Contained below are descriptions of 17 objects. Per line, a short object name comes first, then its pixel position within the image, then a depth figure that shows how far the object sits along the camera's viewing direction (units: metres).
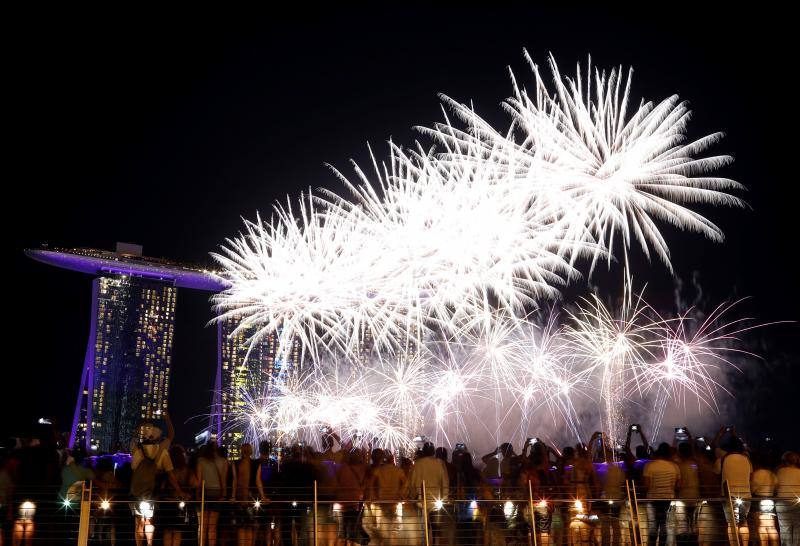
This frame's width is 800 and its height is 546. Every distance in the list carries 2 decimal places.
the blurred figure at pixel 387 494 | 9.77
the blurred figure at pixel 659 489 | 10.05
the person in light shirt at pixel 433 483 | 10.18
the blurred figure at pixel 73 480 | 9.49
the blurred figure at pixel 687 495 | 9.90
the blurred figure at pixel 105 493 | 9.50
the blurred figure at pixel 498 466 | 11.54
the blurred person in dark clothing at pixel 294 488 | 10.37
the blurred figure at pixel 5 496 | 9.17
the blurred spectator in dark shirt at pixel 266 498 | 9.80
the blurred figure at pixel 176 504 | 9.47
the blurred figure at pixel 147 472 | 9.37
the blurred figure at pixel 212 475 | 9.98
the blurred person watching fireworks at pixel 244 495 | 9.77
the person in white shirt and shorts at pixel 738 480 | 9.97
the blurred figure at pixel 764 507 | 9.97
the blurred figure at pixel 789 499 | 9.85
